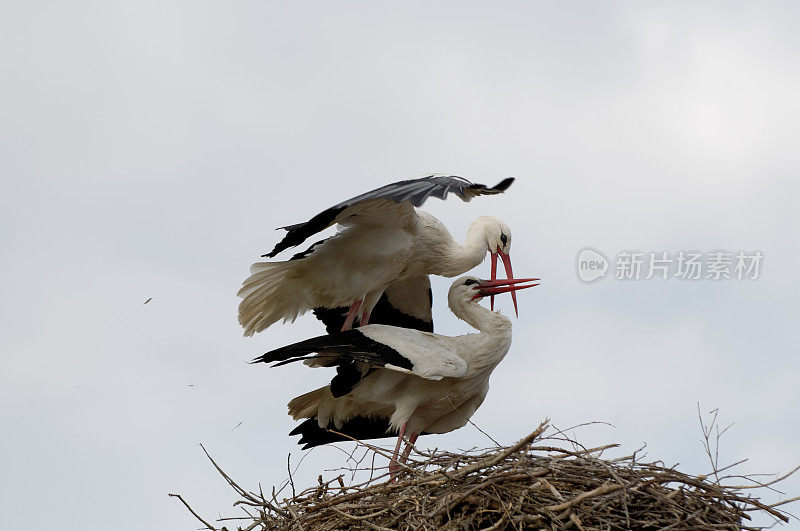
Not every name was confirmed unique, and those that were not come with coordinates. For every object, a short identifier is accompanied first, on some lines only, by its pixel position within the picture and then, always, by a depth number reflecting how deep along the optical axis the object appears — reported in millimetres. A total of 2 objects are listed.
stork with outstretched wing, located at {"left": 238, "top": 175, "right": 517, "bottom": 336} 13641
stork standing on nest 12609
